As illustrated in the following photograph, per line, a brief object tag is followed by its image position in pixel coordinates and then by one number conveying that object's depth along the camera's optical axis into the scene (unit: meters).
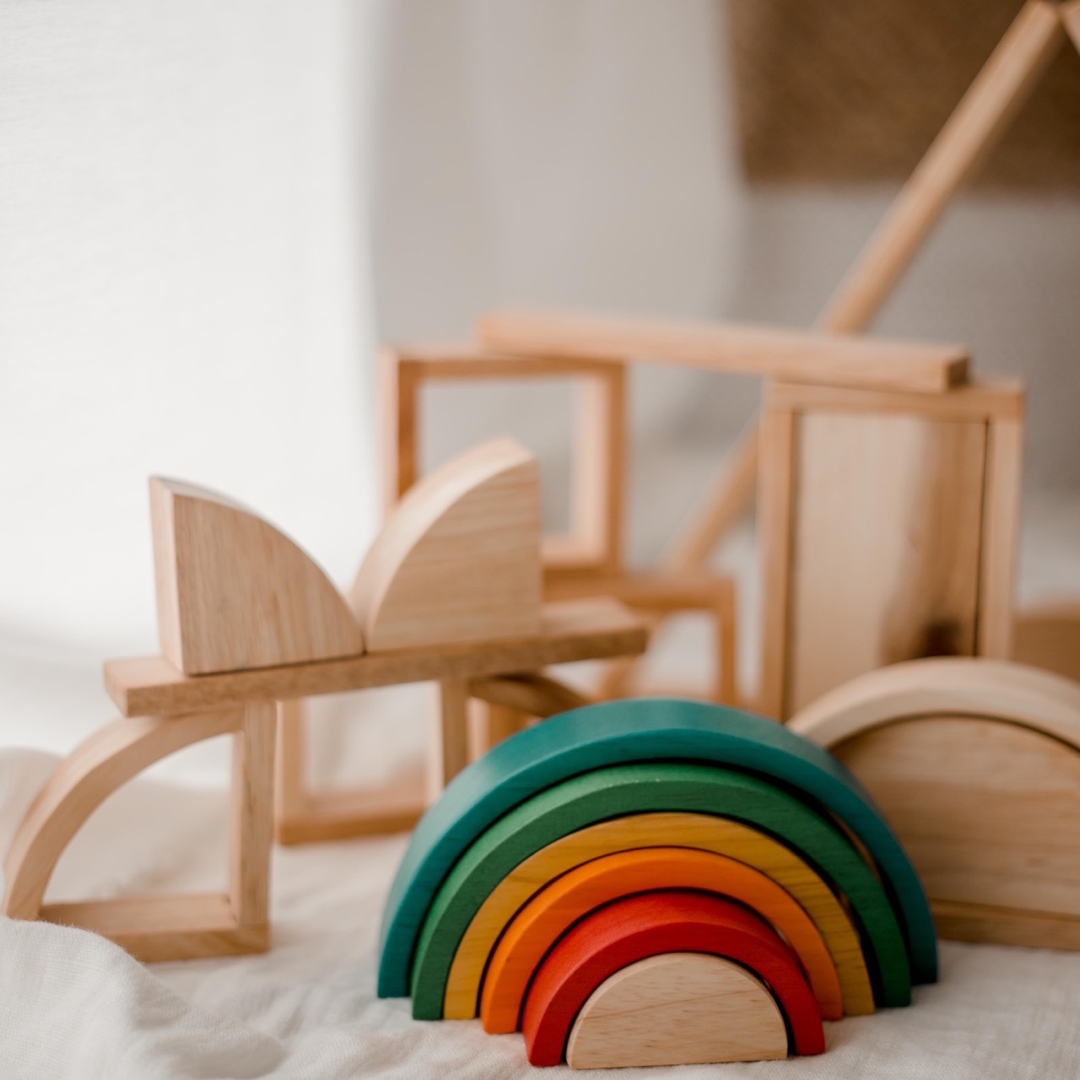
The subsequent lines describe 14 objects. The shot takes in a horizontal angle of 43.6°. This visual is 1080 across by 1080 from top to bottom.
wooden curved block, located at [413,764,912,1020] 0.61
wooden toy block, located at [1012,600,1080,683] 1.07
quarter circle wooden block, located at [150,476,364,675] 0.66
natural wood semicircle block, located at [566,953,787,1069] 0.59
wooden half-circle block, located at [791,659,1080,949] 0.71
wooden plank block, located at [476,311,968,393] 0.80
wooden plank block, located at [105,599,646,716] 0.67
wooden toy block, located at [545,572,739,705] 0.96
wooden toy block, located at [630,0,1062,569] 0.91
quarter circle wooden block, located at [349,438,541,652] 0.70
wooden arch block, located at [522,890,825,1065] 0.59
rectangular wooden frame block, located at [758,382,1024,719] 0.80
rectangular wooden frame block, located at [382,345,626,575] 0.91
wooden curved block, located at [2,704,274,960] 0.68
